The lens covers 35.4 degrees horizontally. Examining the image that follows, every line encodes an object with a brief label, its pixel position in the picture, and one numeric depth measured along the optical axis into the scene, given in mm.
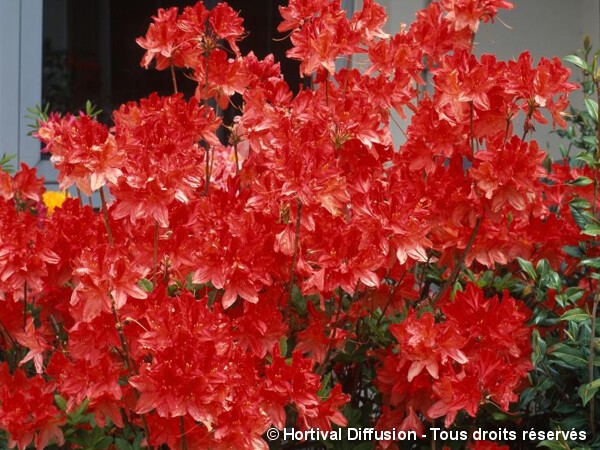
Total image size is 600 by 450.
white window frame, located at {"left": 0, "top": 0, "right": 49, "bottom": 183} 3756
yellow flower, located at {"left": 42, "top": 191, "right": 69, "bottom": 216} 2977
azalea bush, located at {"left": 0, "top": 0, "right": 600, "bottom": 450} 1514
